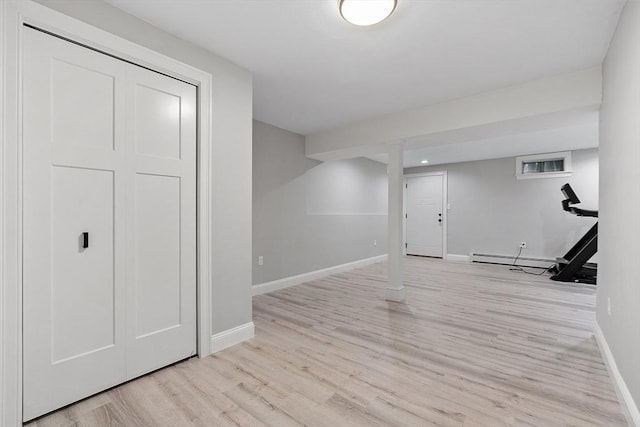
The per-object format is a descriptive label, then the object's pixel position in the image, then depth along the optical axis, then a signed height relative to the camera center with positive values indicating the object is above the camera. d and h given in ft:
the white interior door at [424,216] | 23.02 -0.32
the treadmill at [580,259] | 14.56 -2.41
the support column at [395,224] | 11.89 -0.51
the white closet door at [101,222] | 4.94 -0.22
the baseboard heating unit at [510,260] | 18.38 -3.26
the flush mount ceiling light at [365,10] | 5.27 +3.84
